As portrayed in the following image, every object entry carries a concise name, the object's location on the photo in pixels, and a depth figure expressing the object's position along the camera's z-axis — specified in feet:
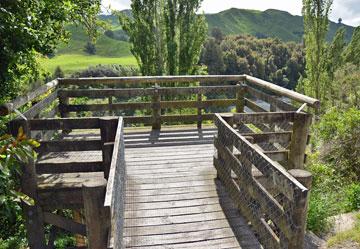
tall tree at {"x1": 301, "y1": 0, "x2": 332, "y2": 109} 62.75
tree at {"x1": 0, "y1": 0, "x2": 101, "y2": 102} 15.93
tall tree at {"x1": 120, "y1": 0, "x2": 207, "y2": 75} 47.16
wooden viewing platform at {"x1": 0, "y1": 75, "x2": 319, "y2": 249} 9.59
